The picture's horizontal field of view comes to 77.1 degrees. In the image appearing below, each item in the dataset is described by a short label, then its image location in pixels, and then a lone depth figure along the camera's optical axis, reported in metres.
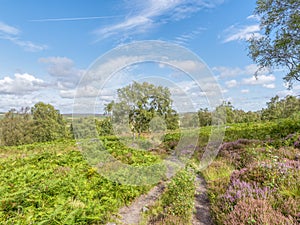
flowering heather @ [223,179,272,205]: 4.06
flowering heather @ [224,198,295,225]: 3.20
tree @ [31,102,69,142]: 39.06
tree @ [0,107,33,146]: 40.86
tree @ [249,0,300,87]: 10.17
